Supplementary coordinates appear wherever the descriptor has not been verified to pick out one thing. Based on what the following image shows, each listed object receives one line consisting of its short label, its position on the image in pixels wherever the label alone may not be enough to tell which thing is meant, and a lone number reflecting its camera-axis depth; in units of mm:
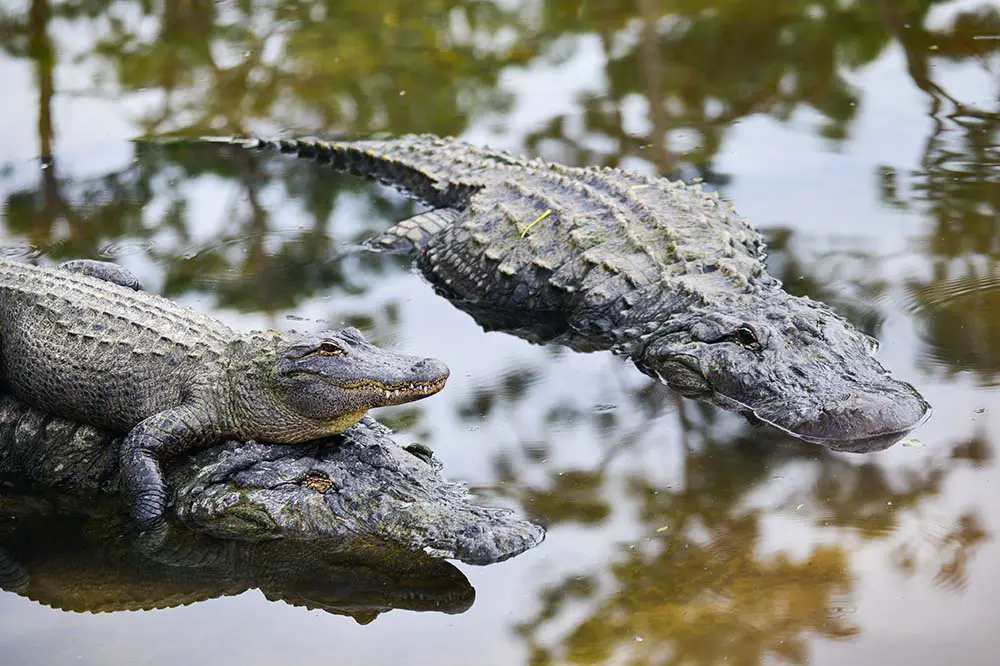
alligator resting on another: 10508
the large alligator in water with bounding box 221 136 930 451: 11758
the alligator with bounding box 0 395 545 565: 10031
